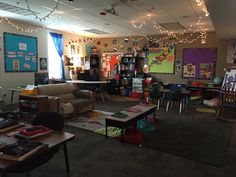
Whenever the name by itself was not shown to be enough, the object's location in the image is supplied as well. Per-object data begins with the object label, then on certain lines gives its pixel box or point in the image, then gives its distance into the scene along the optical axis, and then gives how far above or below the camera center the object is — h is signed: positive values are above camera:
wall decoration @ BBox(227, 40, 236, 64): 7.24 +0.62
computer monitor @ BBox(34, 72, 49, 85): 7.06 -0.47
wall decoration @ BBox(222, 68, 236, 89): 6.91 -0.20
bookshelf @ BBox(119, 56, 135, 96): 8.86 -0.26
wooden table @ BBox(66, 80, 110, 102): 7.50 -0.62
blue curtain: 7.78 +0.87
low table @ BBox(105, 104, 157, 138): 3.48 -0.94
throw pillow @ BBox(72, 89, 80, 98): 6.01 -0.81
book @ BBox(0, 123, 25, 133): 2.00 -0.65
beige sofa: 4.84 -0.89
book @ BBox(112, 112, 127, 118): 3.70 -0.89
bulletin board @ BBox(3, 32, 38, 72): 6.28 +0.38
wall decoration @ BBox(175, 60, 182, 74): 8.16 +0.08
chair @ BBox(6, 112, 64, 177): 1.88 -0.68
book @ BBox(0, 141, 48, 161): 1.47 -0.65
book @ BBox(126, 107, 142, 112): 4.20 -0.89
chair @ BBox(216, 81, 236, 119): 5.20 -0.74
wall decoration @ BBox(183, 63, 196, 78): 7.91 -0.07
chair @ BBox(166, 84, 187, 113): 5.94 -0.84
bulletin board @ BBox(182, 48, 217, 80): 7.59 +0.22
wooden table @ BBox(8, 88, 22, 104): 5.78 -0.77
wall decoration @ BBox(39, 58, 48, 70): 7.35 +0.04
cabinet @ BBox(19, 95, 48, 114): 4.66 -0.91
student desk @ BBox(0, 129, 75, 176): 1.76 -0.68
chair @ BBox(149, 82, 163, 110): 6.24 -0.81
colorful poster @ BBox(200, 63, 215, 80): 7.62 -0.08
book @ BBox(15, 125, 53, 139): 1.86 -0.64
